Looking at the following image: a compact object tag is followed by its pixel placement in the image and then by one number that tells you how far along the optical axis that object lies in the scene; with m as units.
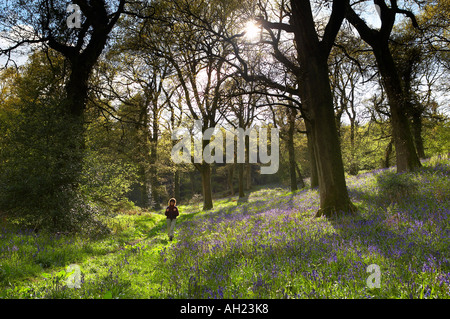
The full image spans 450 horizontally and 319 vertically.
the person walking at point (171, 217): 10.92
